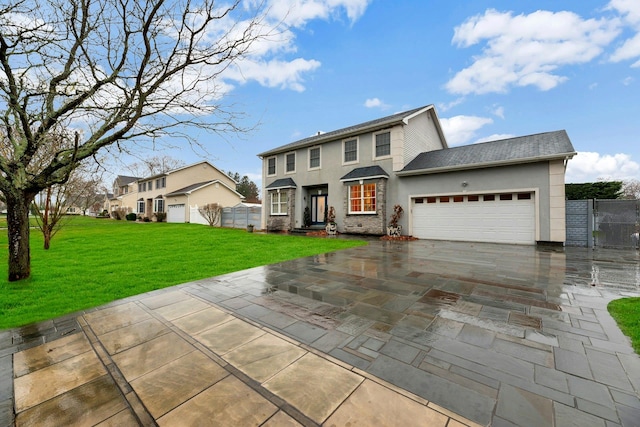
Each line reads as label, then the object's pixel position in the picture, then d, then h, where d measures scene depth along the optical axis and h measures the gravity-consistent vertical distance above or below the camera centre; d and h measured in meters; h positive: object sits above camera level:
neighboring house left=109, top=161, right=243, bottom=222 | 25.56 +2.75
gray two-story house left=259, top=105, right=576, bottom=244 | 9.38 +1.55
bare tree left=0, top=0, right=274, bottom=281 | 4.15 +2.51
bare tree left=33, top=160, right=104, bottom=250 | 8.58 +0.62
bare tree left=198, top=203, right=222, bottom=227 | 21.42 +0.27
